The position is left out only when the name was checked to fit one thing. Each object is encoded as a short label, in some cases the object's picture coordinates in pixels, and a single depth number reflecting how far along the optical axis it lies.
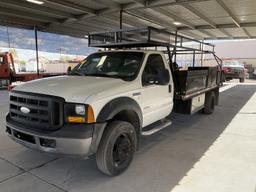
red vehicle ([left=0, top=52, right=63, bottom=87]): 14.36
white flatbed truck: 2.81
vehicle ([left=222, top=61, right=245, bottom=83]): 16.72
